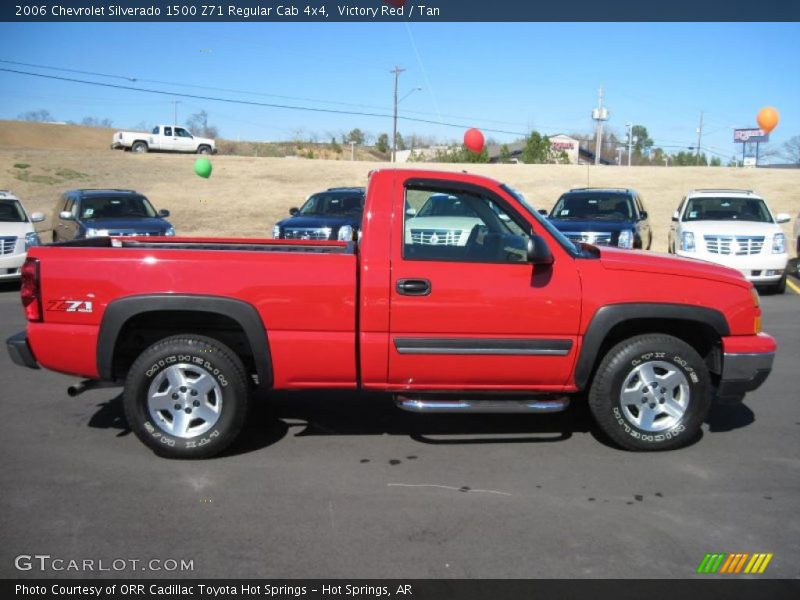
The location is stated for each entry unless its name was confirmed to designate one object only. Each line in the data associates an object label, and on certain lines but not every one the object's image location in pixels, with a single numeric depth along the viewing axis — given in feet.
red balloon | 98.12
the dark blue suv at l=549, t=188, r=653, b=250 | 43.93
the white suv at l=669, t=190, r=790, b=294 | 41.52
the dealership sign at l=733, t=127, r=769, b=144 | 297.43
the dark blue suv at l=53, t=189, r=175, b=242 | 46.03
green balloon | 114.11
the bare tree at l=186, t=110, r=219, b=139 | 318.45
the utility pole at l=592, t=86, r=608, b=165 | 148.46
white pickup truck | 162.30
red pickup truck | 16.24
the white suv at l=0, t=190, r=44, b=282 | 42.06
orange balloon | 121.29
